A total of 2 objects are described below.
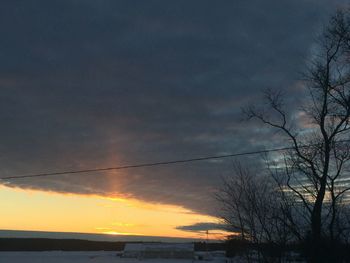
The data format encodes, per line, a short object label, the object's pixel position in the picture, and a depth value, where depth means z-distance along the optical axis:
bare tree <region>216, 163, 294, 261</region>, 21.27
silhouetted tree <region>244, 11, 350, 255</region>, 20.83
